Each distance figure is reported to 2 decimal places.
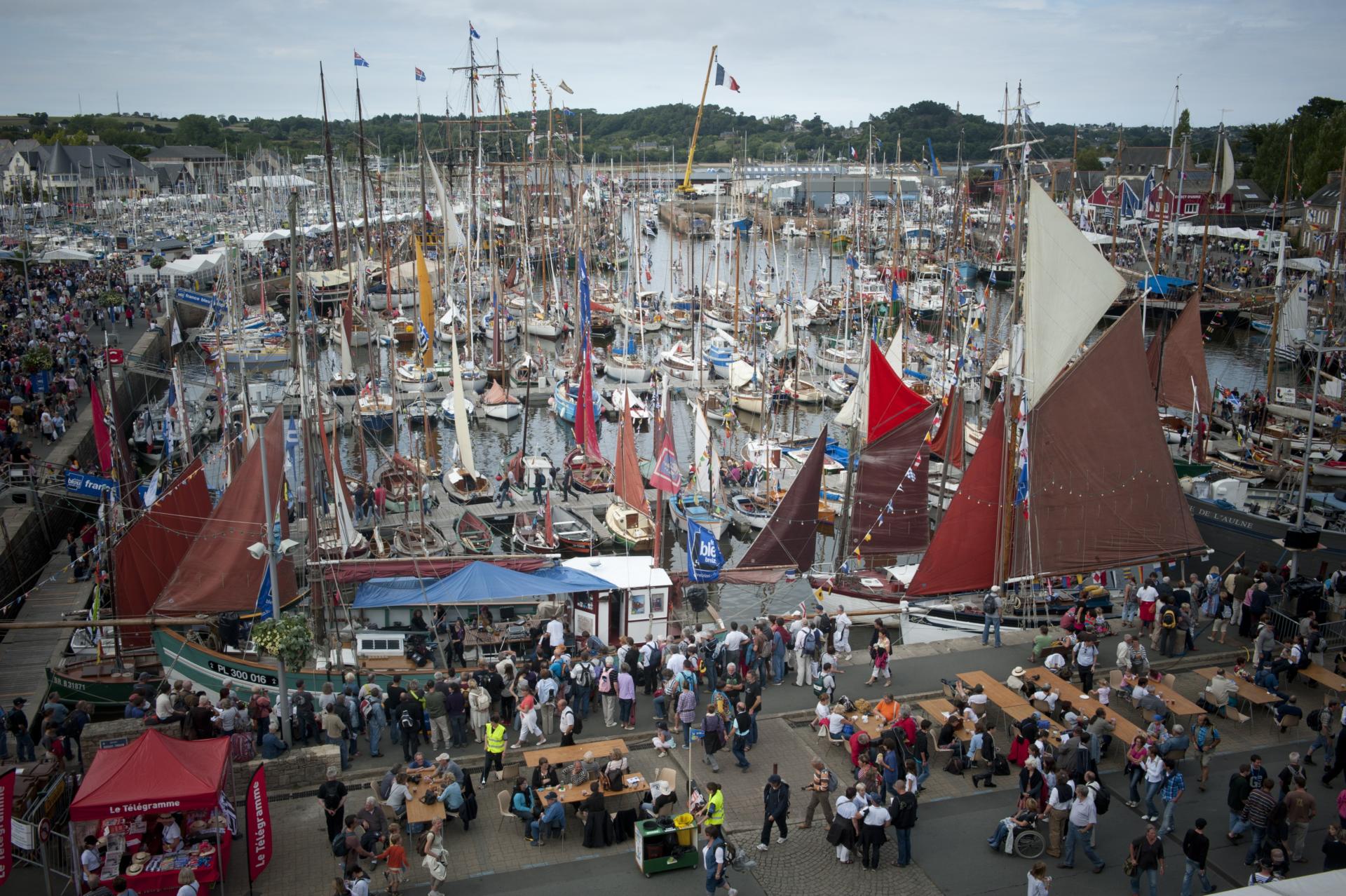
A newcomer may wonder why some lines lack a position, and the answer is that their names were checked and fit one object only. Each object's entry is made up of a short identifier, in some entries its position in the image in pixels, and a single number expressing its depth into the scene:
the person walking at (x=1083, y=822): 13.68
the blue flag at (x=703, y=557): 23.86
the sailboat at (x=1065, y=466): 21.19
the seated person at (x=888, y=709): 16.31
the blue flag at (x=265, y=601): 20.97
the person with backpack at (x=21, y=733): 17.25
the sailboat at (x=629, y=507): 30.64
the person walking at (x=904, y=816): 13.63
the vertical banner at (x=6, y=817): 13.03
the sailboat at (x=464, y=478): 33.38
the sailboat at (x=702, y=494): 32.38
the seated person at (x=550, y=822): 14.30
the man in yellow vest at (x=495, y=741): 15.38
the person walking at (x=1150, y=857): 12.62
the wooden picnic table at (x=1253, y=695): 17.22
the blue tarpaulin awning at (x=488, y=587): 21.05
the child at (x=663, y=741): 16.12
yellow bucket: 13.89
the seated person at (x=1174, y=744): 14.99
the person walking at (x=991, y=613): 20.70
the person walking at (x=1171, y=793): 14.45
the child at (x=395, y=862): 12.96
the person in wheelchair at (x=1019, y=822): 14.08
